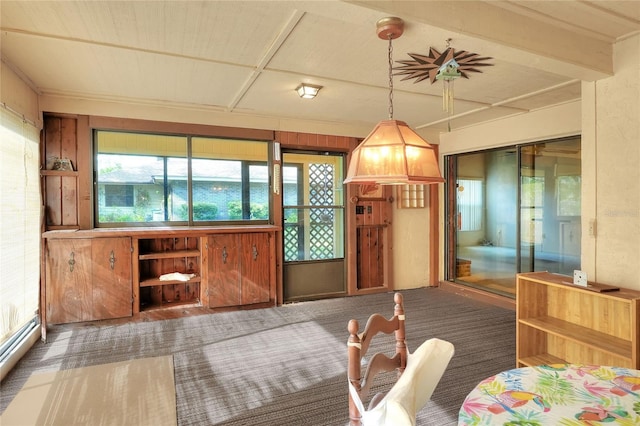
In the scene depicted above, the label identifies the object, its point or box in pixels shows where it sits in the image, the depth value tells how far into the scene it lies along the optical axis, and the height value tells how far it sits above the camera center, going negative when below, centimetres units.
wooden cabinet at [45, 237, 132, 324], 351 -70
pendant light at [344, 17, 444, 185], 158 +24
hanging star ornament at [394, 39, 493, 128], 261 +117
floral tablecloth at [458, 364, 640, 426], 113 -68
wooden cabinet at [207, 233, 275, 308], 412 -72
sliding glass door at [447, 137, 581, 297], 401 -6
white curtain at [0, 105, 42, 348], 275 -9
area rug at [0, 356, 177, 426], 215 -127
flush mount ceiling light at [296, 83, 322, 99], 338 +119
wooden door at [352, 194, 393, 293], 520 -49
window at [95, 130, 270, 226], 407 +40
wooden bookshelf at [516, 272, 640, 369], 215 -83
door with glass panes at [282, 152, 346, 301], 486 -22
